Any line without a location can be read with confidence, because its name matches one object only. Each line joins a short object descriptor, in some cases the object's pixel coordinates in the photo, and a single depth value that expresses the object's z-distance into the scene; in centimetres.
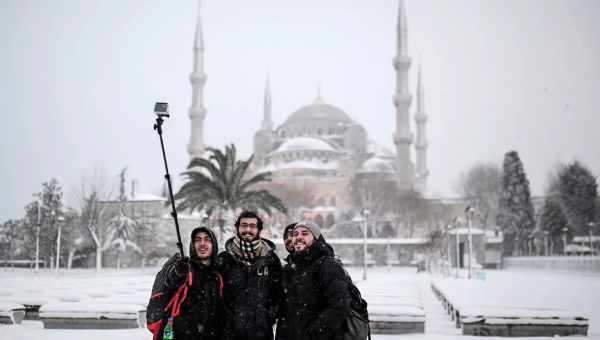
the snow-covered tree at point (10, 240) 2437
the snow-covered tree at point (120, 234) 3084
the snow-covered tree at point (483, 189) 4697
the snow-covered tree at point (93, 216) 2895
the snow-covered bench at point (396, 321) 745
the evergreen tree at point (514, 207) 3322
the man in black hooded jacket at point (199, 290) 359
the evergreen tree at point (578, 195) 3209
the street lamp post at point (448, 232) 3042
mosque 5250
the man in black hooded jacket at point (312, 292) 344
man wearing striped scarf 359
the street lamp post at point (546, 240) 3441
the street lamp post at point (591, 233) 2882
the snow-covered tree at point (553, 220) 3391
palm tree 1647
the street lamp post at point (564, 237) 3256
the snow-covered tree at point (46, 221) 2550
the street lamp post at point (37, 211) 2424
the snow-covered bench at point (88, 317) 741
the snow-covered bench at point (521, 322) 698
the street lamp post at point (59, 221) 2439
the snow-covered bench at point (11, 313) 750
